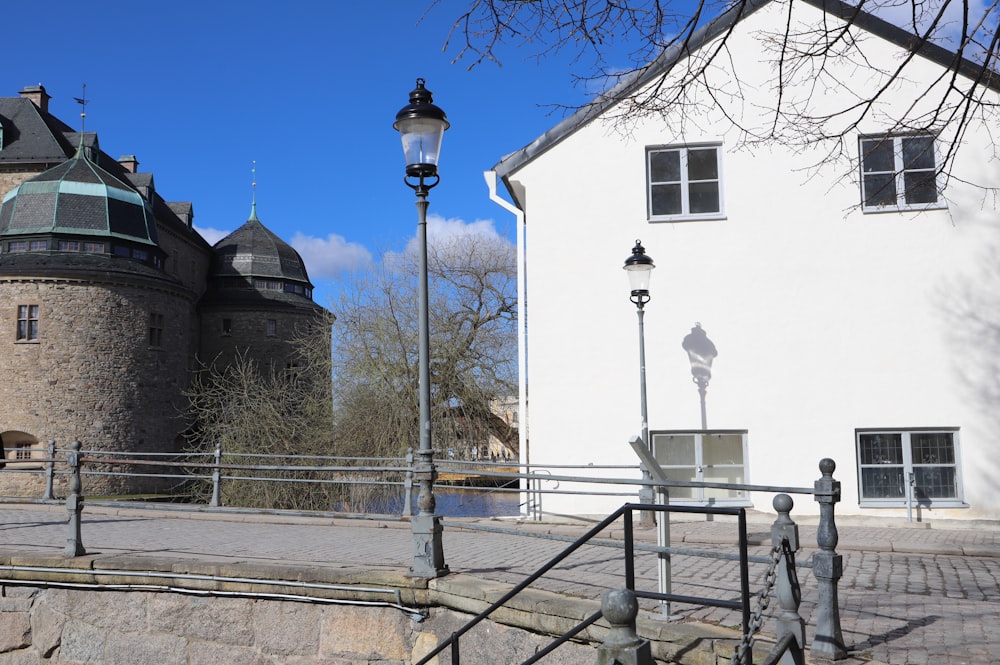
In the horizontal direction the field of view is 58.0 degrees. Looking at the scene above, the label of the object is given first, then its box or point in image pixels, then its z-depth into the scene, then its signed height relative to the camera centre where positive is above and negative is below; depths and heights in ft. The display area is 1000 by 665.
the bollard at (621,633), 10.21 -2.33
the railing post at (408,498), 42.11 -2.96
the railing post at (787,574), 14.88 -2.44
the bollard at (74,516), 29.35 -2.53
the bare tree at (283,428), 67.67 +0.67
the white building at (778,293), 41.81 +6.52
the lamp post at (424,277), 24.29 +4.52
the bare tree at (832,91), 41.92 +16.12
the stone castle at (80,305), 115.44 +17.61
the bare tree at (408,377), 75.28 +5.09
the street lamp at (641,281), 40.06 +6.69
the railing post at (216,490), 46.19 -2.77
